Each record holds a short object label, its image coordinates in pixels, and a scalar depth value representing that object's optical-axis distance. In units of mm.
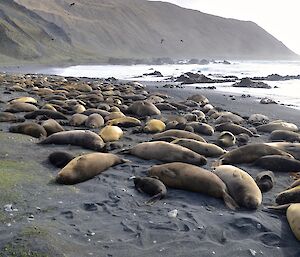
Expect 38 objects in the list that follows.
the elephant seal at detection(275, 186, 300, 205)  4277
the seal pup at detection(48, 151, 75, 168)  5309
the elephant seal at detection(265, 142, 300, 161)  6188
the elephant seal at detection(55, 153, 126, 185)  4703
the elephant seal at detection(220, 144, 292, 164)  5914
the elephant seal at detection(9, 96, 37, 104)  10664
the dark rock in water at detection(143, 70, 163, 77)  37038
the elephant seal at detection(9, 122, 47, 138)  6895
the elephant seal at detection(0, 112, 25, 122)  8062
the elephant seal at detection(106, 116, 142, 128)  8398
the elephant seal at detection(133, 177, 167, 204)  4434
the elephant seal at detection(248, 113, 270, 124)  10509
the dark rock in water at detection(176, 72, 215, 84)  28531
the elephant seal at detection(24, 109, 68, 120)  8688
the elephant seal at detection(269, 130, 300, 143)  7871
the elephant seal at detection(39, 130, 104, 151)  6344
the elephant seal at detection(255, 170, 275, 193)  4852
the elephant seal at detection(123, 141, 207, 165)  5602
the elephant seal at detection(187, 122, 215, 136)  8039
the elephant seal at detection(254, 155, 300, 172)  5637
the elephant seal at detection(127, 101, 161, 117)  10219
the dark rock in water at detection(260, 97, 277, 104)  15539
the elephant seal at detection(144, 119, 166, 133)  7896
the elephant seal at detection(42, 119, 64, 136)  7136
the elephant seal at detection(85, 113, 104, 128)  8164
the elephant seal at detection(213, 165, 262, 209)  4324
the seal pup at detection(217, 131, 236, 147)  7066
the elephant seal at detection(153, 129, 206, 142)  6902
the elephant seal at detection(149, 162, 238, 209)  4520
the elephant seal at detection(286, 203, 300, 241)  3706
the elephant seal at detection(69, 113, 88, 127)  8231
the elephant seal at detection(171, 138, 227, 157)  6258
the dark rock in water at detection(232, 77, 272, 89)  24925
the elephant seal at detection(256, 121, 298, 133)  9062
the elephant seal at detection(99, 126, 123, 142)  7020
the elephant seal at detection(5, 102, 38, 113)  9440
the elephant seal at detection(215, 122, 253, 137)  8375
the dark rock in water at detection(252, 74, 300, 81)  31062
